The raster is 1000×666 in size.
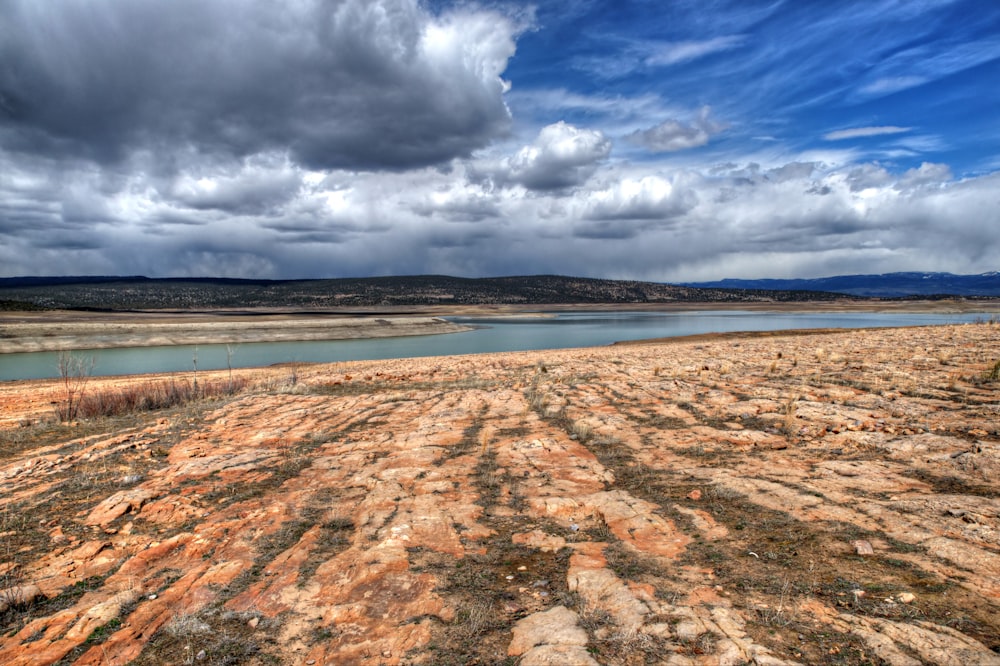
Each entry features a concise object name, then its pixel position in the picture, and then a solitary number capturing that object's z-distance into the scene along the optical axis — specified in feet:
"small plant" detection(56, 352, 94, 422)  37.96
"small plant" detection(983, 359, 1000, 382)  32.60
